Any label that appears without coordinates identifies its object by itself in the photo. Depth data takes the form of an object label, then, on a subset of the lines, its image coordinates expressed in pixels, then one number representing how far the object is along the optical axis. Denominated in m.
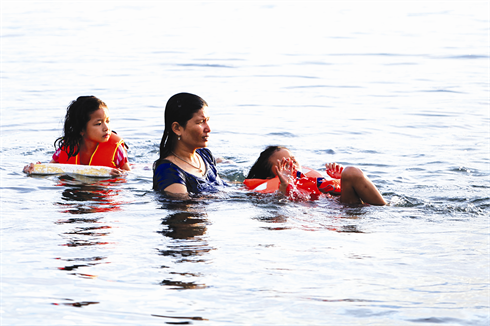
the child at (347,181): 11.51
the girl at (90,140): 14.90
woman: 12.09
